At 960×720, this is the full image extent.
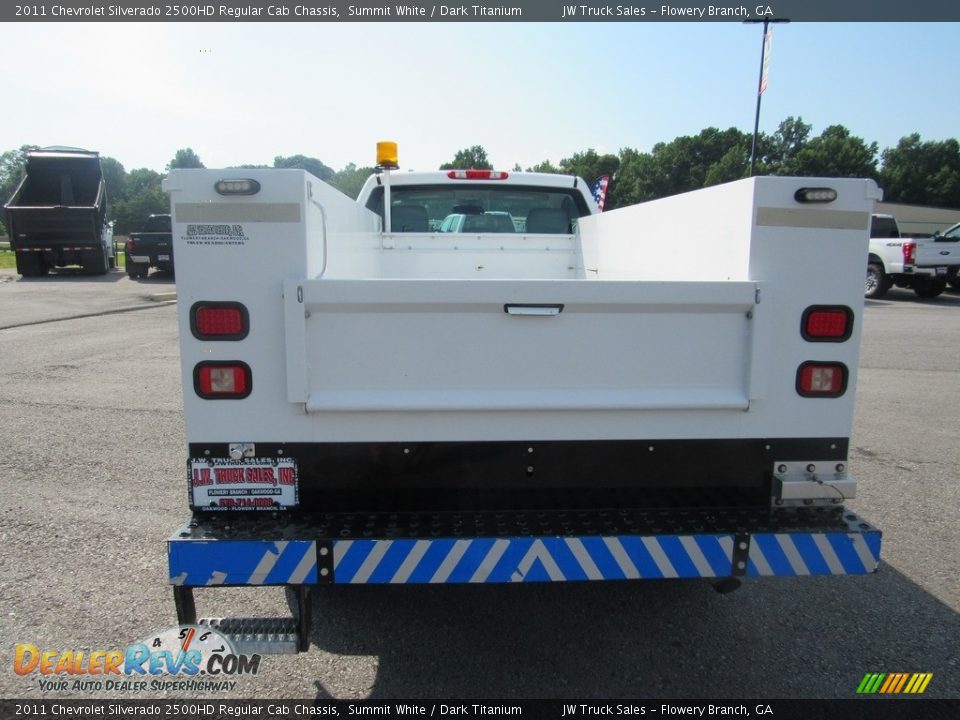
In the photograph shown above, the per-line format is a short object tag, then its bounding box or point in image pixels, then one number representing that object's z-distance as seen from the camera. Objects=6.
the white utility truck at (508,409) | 2.25
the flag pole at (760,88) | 16.15
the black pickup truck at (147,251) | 22.42
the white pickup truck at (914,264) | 17.17
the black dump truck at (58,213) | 21.80
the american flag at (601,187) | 9.48
